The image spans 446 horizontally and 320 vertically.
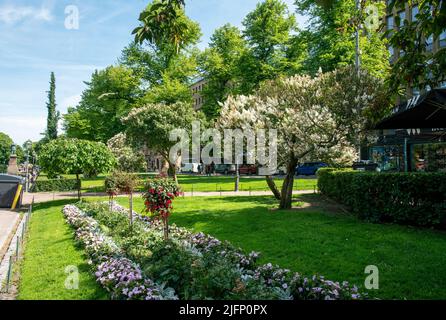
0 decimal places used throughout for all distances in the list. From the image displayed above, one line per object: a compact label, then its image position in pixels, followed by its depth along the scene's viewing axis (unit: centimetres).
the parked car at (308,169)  4006
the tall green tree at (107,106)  3788
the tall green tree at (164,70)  3503
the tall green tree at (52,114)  7694
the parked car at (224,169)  5654
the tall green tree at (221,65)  3709
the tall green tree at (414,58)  537
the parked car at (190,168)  6925
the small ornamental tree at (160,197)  855
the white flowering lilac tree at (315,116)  1370
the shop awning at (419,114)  574
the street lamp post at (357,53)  1943
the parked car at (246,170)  4721
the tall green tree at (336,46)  2672
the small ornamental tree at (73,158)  1922
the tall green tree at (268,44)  3344
